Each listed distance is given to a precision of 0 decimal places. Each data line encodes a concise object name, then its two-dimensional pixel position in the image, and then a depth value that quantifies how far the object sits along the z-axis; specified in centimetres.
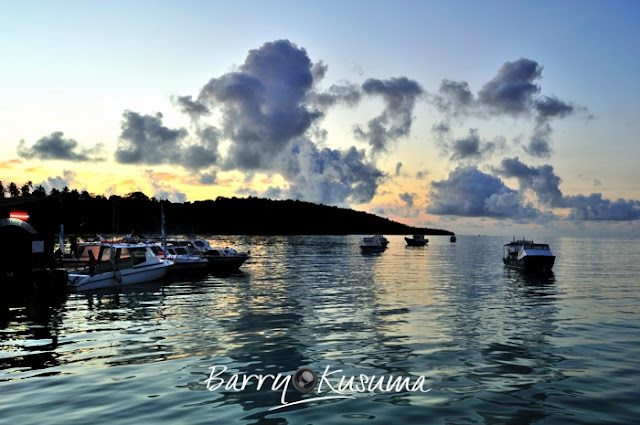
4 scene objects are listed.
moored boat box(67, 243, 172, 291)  3850
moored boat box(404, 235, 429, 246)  17658
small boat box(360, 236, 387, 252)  12294
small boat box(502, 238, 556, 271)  5934
